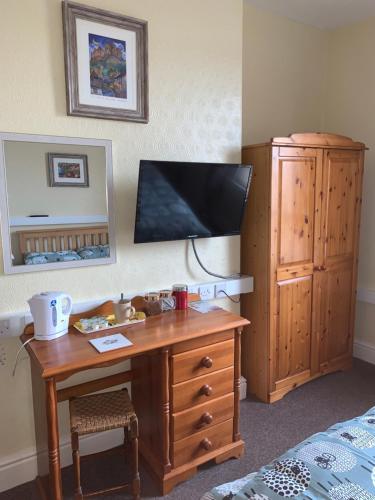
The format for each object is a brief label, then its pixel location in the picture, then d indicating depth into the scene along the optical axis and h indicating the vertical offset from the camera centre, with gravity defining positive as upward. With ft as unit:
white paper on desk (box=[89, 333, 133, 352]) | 5.81 -2.35
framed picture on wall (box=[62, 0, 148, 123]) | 6.44 +2.11
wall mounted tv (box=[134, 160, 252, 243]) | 6.99 -0.25
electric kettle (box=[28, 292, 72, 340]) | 5.96 -1.92
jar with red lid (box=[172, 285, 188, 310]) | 7.57 -2.09
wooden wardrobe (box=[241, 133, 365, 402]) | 8.70 -1.61
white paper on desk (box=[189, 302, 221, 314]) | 7.61 -2.38
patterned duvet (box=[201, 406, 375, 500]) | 3.40 -2.64
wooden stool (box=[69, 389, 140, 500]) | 5.94 -3.57
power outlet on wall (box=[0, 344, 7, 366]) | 6.46 -2.76
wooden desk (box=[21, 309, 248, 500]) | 6.03 -3.36
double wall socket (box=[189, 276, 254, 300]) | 8.36 -2.22
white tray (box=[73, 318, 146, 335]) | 6.42 -2.34
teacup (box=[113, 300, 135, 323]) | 6.82 -2.14
